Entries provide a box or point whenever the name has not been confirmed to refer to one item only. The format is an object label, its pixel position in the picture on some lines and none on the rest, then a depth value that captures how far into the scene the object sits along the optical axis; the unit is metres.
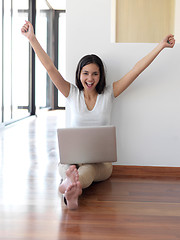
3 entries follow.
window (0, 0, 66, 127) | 4.93
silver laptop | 1.92
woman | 2.05
